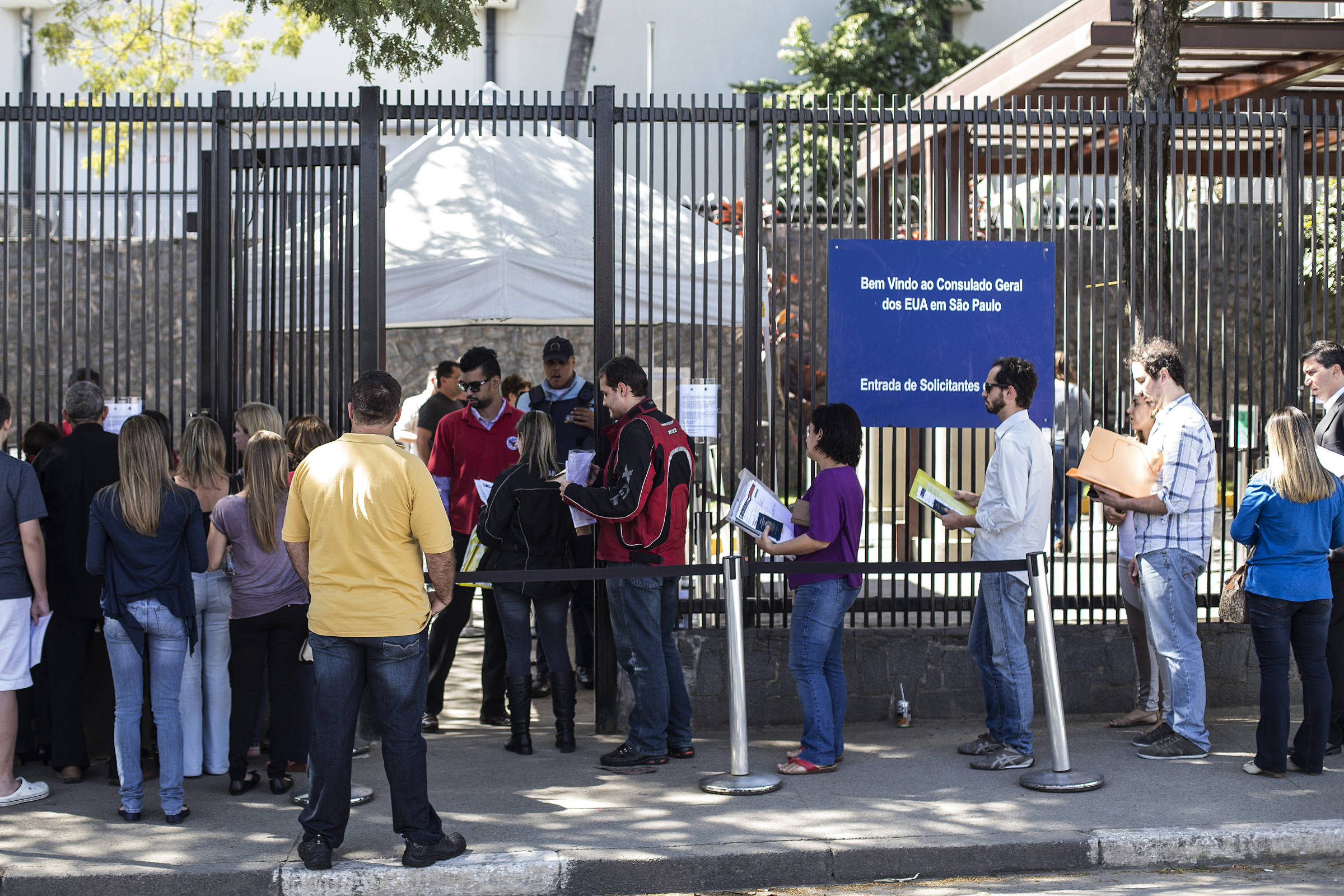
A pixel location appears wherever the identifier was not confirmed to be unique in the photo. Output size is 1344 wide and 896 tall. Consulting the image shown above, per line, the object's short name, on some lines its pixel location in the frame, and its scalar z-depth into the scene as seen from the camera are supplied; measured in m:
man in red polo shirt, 6.88
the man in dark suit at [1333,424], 6.09
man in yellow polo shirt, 4.55
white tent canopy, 7.64
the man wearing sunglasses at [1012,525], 5.75
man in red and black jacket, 5.76
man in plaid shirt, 5.89
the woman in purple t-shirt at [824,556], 5.72
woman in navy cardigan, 5.15
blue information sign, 6.85
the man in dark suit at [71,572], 5.72
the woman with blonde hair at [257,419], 5.88
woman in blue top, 5.61
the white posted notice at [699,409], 6.65
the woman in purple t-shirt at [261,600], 5.46
